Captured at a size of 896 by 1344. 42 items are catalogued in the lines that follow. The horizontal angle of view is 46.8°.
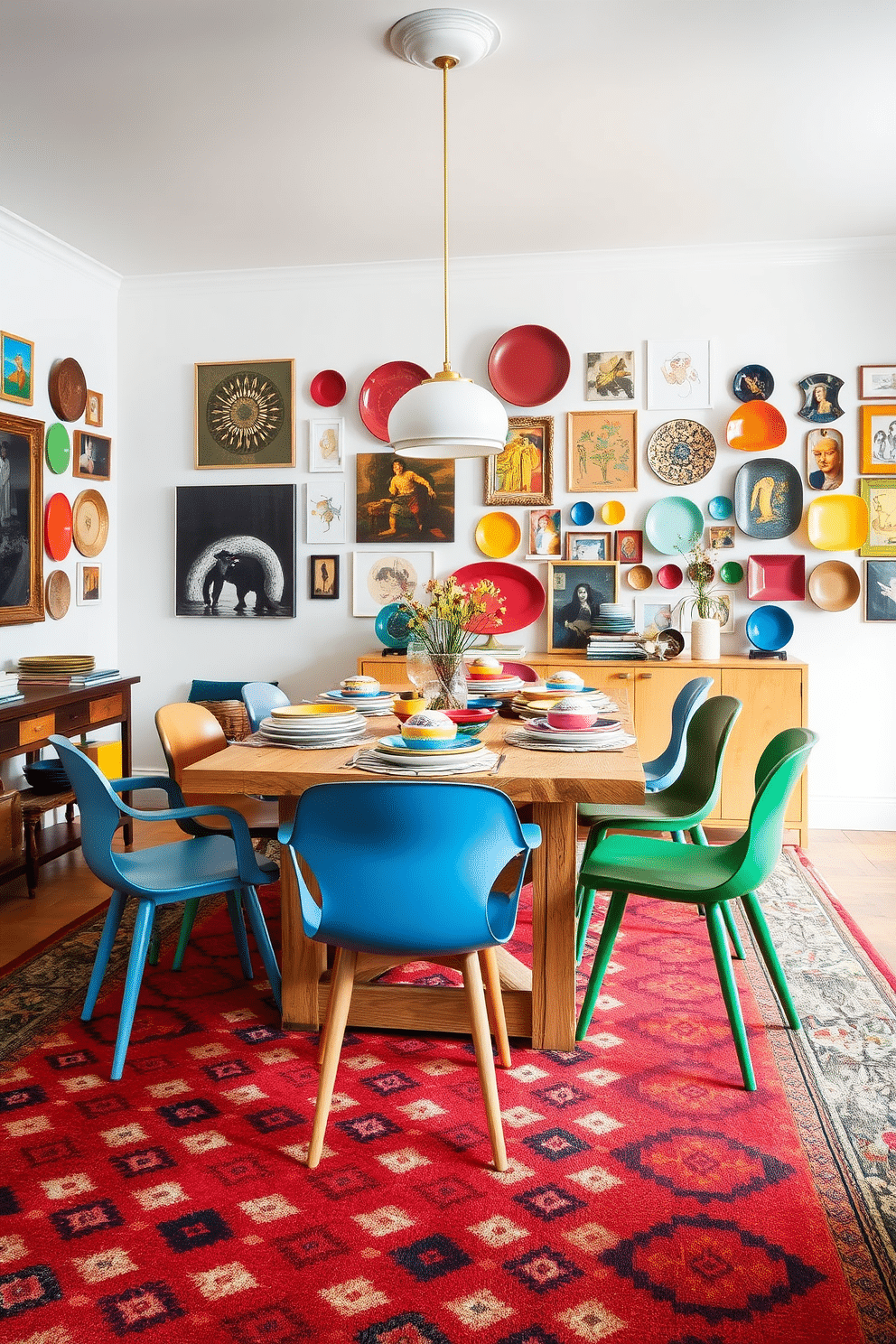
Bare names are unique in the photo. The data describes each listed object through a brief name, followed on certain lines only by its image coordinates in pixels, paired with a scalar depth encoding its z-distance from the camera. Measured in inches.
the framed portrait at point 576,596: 202.4
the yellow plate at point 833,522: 195.5
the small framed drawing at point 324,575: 212.4
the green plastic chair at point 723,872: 95.0
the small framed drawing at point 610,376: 201.5
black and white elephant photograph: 213.9
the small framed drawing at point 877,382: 193.2
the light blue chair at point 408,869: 77.3
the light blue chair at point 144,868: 100.3
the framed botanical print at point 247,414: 212.2
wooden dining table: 90.7
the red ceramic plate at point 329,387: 209.9
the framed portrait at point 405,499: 208.4
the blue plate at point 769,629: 197.8
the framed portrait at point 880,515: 194.4
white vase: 187.9
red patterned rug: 66.0
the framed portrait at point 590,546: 204.2
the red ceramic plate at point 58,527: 191.5
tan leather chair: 119.9
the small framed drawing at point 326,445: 210.2
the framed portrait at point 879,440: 193.6
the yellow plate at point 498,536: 207.0
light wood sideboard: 181.6
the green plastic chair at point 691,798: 123.6
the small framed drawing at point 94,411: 206.7
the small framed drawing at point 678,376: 198.8
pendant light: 116.3
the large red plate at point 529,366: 202.8
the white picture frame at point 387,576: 210.8
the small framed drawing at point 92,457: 202.4
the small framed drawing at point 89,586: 204.8
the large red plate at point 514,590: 206.4
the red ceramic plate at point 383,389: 207.8
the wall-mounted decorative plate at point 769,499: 197.0
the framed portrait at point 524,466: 204.5
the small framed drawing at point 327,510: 211.5
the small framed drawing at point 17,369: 175.8
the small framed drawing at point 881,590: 195.0
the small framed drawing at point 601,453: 202.2
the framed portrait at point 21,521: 175.5
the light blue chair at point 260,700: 139.8
